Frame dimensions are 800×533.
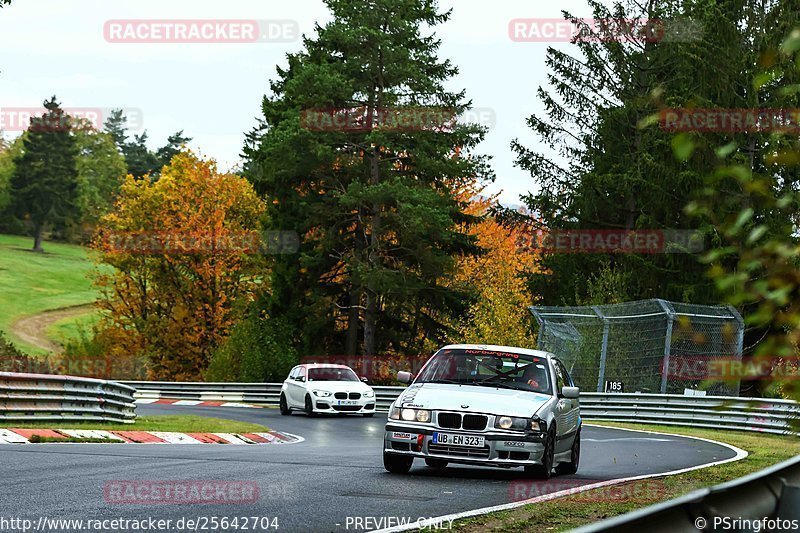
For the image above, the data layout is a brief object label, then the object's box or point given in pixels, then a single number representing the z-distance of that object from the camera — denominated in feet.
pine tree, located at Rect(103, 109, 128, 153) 567.18
